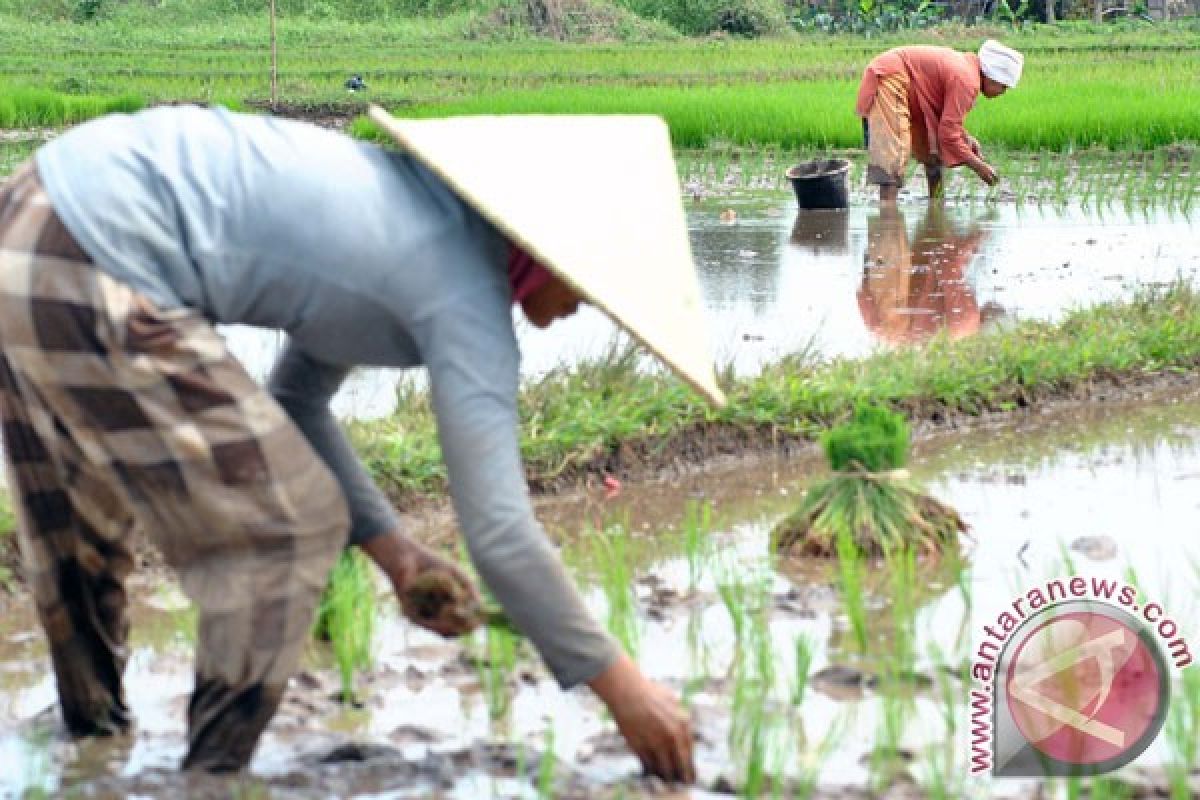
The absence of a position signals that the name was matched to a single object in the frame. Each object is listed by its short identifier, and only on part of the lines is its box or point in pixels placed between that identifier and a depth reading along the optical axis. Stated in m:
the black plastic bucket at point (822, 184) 22.75
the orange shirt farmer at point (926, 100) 23.14
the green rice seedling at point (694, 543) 8.30
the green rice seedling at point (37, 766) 5.92
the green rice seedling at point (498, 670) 6.86
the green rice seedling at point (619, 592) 7.15
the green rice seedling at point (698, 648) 7.34
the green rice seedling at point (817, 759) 5.83
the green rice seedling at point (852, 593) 7.41
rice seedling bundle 8.77
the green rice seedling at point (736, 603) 7.31
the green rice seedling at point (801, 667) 6.87
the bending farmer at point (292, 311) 5.37
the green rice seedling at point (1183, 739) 5.75
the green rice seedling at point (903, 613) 7.07
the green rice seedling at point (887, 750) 6.16
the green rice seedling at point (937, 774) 5.70
